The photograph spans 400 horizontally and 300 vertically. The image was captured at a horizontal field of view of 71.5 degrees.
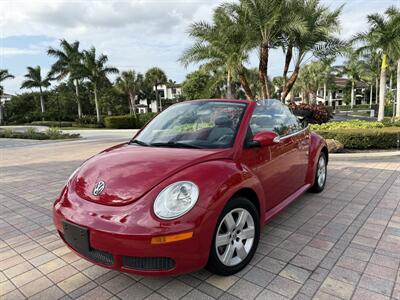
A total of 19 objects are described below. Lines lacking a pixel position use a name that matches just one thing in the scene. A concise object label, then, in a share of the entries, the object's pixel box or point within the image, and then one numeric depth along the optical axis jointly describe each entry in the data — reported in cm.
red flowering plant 1310
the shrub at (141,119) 2933
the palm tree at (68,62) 3028
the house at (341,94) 6623
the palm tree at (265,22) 1187
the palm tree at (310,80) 4606
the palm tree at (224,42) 1319
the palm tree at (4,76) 3981
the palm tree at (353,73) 4110
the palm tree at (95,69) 3020
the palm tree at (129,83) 3775
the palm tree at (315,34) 1255
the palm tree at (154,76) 4141
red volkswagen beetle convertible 193
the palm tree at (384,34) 1625
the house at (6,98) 5022
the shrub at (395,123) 1418
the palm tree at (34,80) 3994
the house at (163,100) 5483
